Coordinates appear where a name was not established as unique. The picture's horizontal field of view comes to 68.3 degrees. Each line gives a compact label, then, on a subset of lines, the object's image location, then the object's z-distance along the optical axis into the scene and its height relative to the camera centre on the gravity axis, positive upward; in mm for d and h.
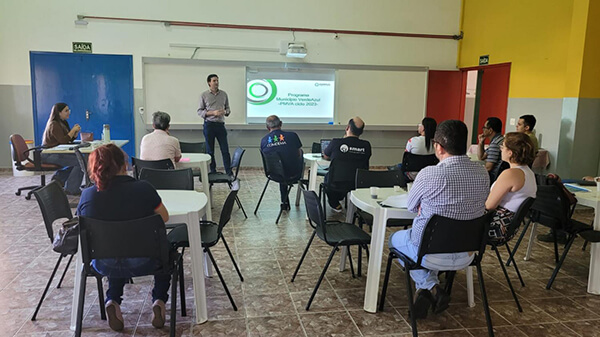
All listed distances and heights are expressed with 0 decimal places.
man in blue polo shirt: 5098 -469
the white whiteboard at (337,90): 7859 +288
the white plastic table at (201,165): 4652 -659
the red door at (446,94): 8898 +319
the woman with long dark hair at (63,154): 5594 -715
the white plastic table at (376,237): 2758 -820
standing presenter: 7030 -184
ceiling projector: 8016 +995
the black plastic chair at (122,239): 2205 -695
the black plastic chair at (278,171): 5086 -771
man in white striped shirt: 2395 -436
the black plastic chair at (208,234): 2844 -891
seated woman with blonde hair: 2908 -491
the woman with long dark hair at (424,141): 4988 -363
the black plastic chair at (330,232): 2896 -876
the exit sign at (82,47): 7578 +896
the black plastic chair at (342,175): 4559 -701
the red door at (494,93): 7758 +334
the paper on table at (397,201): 2783 -588
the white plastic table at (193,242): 2568 -829
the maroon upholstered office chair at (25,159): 5723 -807
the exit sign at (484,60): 7926 +916
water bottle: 5748 -450
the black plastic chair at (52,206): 2650 -672
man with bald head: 4547 -520
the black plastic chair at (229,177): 5126 -861
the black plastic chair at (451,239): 2404 -709
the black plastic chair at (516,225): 2912 -753
